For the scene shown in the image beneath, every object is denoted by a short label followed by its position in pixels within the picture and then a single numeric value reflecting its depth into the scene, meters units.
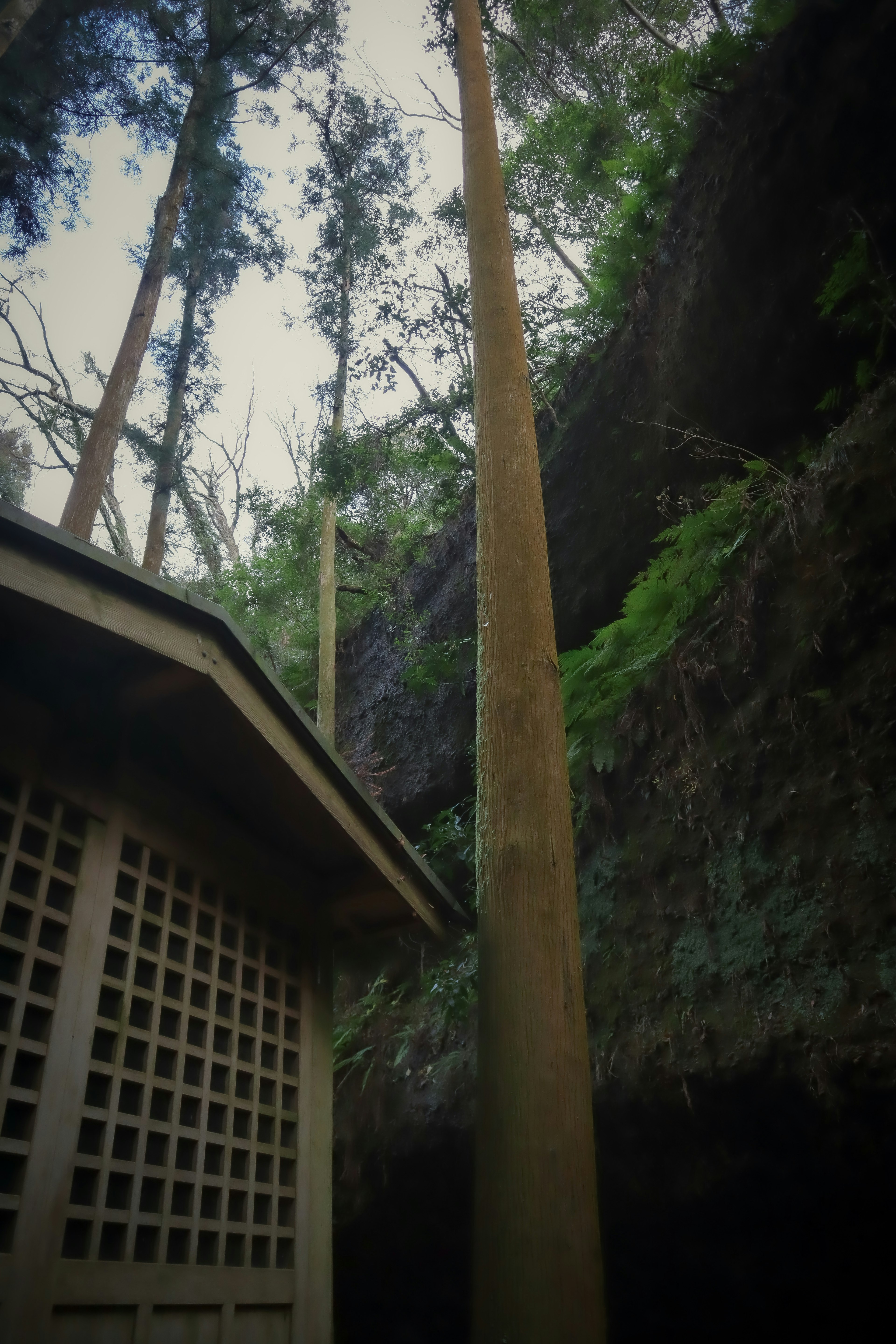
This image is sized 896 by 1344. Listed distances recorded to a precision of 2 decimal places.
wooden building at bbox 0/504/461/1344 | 3.50
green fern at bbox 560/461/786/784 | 5.95
